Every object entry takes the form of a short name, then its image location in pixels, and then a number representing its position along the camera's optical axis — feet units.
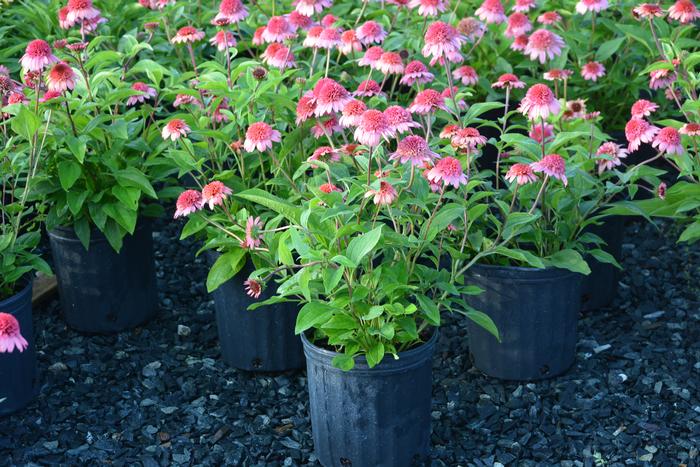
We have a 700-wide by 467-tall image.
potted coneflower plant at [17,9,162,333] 9.68
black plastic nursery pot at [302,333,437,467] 8.18
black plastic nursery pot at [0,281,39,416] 9.29
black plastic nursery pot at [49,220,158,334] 10.82
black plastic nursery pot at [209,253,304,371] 10.05
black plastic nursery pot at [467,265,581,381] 9.63
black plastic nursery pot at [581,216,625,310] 11.37
